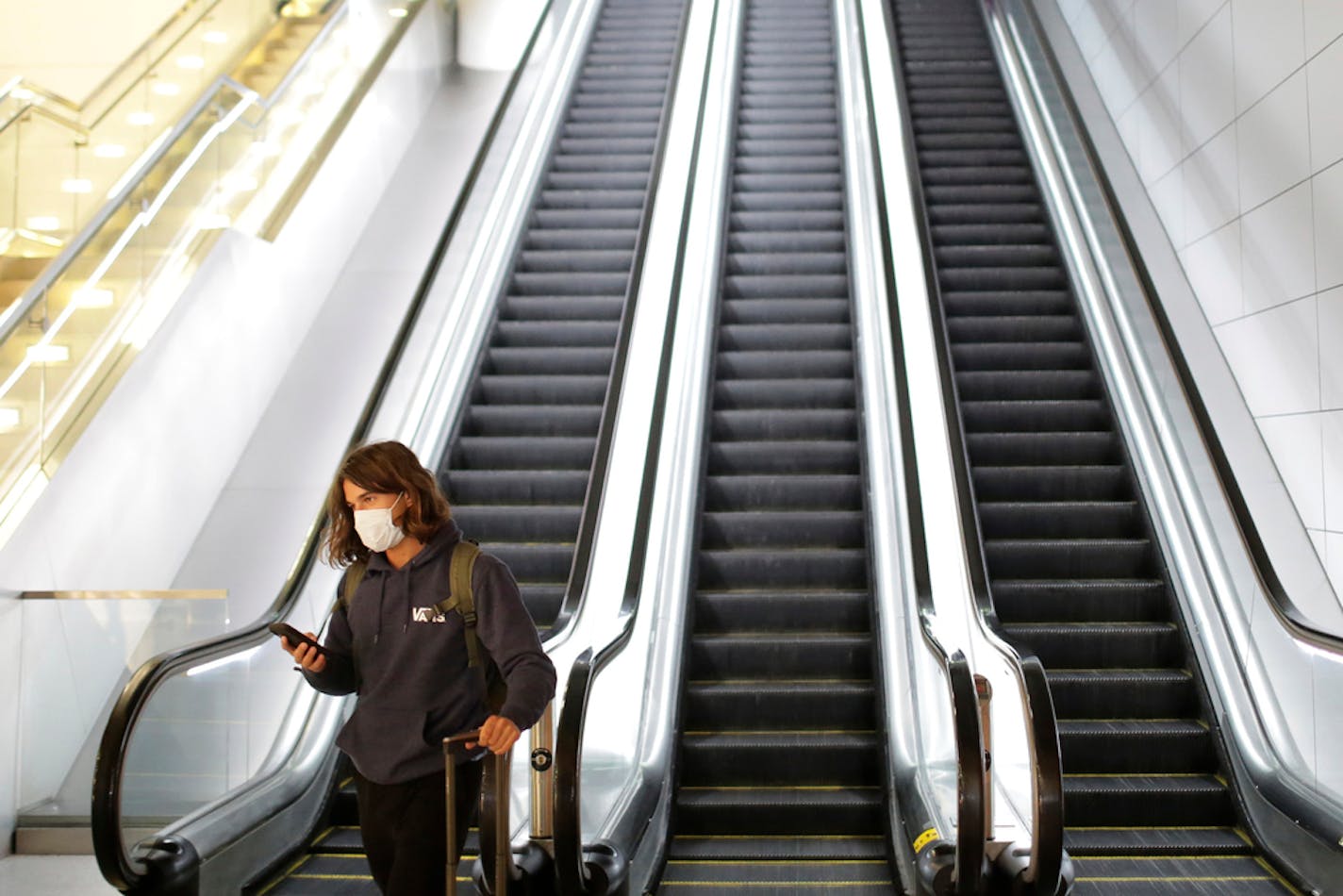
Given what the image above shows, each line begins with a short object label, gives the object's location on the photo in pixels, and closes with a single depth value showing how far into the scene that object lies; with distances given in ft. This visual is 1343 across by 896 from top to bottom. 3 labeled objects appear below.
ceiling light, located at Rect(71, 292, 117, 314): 17.47
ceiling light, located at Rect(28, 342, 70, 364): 16.40
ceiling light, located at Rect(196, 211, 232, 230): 20.92
